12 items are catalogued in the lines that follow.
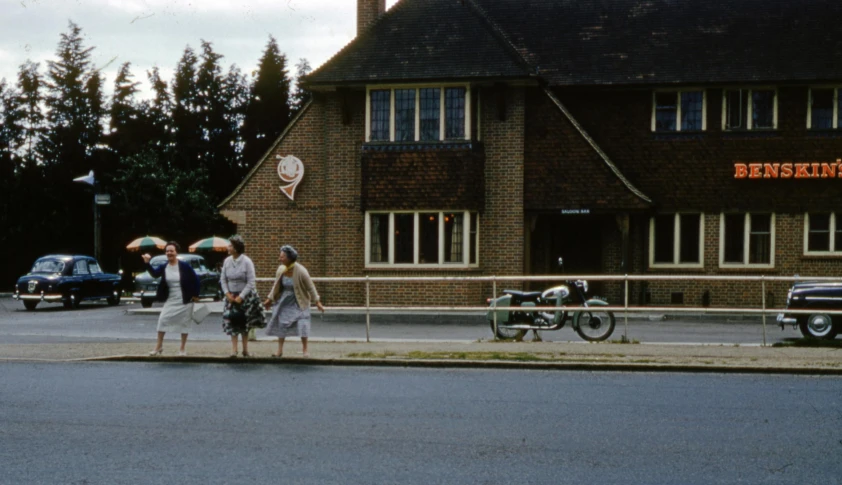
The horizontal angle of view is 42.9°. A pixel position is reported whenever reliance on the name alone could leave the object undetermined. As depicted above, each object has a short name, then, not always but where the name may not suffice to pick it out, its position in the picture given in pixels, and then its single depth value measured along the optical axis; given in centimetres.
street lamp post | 3753
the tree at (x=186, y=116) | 6569
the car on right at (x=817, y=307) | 1786
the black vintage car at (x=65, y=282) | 3341
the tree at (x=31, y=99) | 6241
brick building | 2848
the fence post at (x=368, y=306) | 1808
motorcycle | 1820
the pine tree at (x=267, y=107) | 6619
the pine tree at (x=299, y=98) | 6895
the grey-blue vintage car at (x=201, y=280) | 3366
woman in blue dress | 1545
